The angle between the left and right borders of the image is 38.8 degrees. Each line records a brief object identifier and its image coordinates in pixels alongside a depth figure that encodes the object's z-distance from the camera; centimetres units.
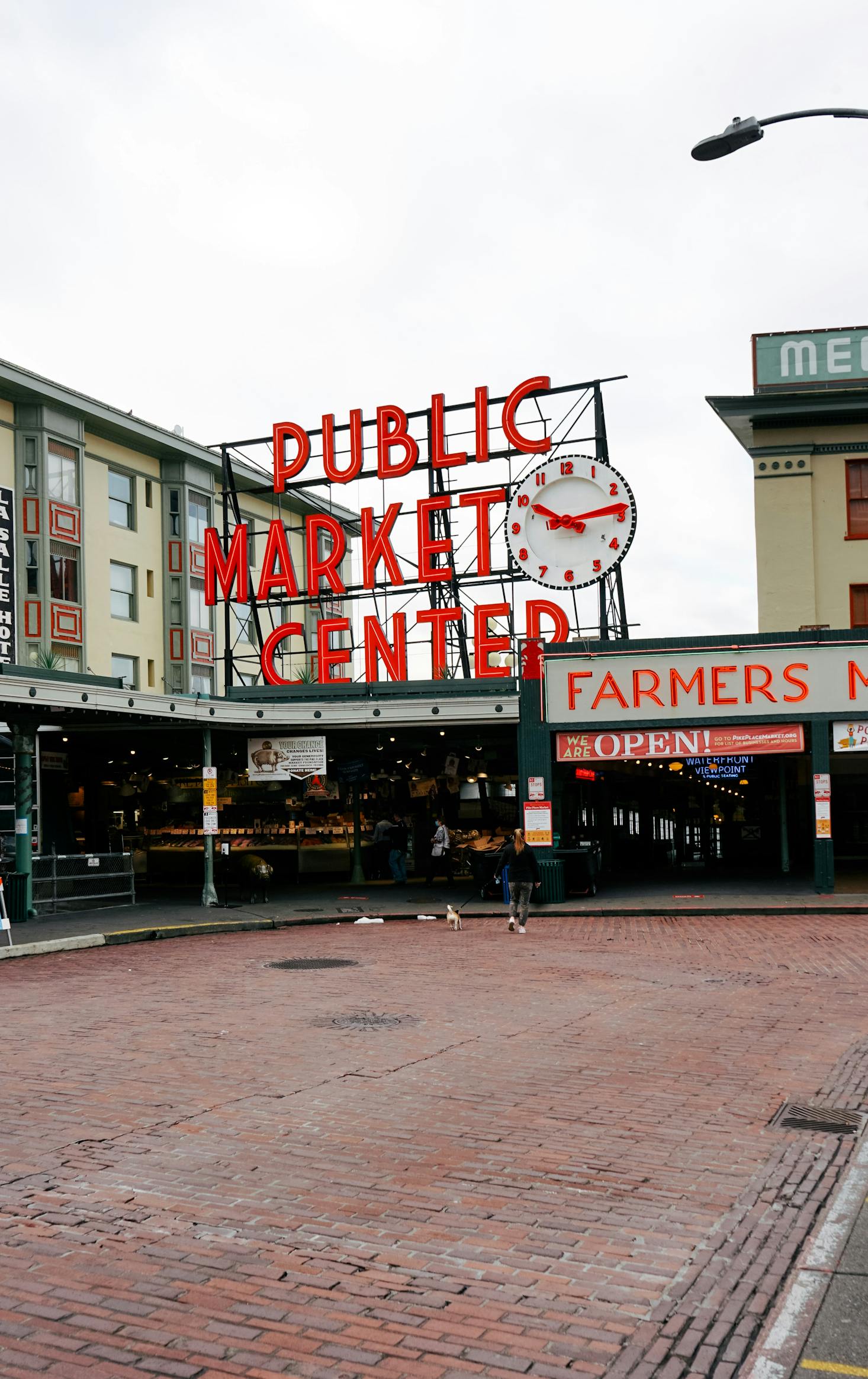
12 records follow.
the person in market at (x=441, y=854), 3052
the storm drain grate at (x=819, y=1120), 852
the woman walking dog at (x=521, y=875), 2153
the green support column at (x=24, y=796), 2277
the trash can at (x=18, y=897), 2311
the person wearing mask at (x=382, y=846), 3120
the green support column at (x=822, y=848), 2647
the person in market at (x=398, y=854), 3092
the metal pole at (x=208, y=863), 2664
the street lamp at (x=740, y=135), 1094
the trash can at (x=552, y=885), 2656
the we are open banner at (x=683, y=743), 2700
